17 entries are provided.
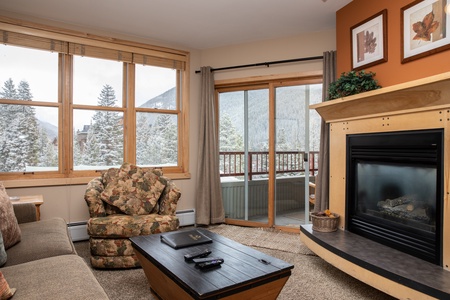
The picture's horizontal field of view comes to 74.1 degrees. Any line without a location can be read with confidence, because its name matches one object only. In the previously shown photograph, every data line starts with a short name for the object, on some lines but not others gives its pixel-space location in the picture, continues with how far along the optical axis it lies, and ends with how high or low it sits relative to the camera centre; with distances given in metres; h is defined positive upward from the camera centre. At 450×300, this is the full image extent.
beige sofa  1.35 -0.65
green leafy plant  2.60 +0.57
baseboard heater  3.59 -1.01
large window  3.39 +0.54
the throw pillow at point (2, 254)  1.70 -0.61
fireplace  1.98 -0.36
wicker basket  2.85 -0.74
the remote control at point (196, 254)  1.81 -0.67
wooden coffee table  1.50 -0.69
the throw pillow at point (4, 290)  1.26 -0.61
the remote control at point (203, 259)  1.75 -0.67
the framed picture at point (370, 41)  2.62 +0.98
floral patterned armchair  2.71 -0.65
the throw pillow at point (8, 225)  1.91 -0.50
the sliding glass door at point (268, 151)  4.01 -0.06
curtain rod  3.81 +1.16
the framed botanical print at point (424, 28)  2.10 +0.88
